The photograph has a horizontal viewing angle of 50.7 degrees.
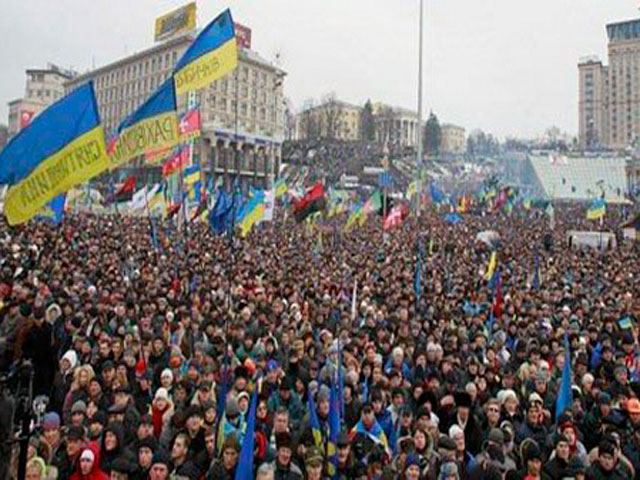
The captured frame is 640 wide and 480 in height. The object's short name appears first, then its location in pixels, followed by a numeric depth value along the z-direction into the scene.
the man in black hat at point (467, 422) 6.57
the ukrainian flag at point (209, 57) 10.95
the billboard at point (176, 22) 76.25
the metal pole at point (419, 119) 32.97
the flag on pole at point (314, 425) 6.09
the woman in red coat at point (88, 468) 5.16
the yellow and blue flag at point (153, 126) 9.62
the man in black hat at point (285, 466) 5.44
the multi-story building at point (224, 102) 75.69
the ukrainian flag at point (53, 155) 7.39
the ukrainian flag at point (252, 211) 19.97
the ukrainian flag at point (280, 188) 31.66
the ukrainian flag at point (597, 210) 33.06
